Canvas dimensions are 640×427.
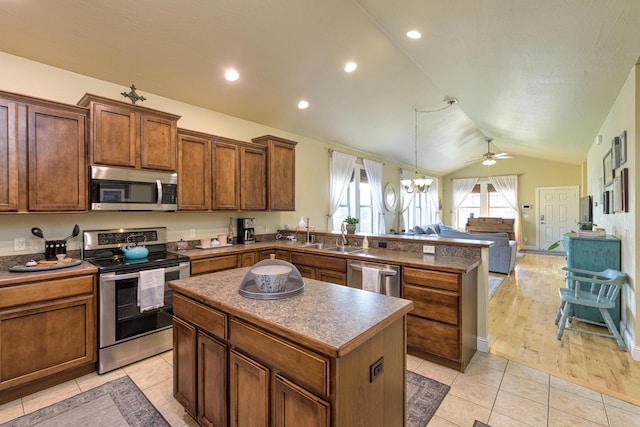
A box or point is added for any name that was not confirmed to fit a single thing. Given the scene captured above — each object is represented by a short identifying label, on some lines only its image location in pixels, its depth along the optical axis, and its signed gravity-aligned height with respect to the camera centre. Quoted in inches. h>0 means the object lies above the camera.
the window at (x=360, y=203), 255.8 +9.3
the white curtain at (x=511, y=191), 378.0 +30.1
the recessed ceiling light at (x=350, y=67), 139.6 +72.7
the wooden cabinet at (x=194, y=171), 131.6 +20.3
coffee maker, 165.8 -10.0
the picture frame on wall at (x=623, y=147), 114.0 +26.9
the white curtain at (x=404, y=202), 335.0 +13.8
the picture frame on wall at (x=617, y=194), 117.1 +8.1
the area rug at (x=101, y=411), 75.9 -55.2
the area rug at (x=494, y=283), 189.2 -50.6
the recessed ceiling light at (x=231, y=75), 129.7 +64.0
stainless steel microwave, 105.4 +9.6
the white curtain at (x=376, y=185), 278.1 +27.9
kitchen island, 43.5 -25.6
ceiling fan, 265.3 +53.0
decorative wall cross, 115.6 +48.1
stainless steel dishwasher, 108.0 -24.3
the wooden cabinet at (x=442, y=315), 95.4 -35.6
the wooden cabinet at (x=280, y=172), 166.6 +24.8
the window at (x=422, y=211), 355.8 +3.5
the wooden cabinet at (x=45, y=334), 83.2 -37.2
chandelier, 231.9 +24.7
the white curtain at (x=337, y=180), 229.9 +27.7
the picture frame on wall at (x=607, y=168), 140.2 +23.3
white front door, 349.3 +0.2
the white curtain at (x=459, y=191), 418.6 +32.9
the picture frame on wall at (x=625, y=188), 110.1 +9.7
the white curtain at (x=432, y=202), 404.2 +16.1
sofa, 232.5 -33.5
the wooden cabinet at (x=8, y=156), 88.0 +17.9
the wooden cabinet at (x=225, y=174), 144.2 +20.4
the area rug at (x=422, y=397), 76.1 -54.3
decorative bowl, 64.1 -14.9
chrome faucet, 153.5 -12.9
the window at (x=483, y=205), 399.2 +11.9
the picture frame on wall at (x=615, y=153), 123.5 +26.9
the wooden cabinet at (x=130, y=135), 104.0 +30.9
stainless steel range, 98.2 -30.2
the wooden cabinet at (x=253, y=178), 156.5 +20.0
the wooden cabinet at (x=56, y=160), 93.5 +18.5
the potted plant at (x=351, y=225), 154.5 -6.2
